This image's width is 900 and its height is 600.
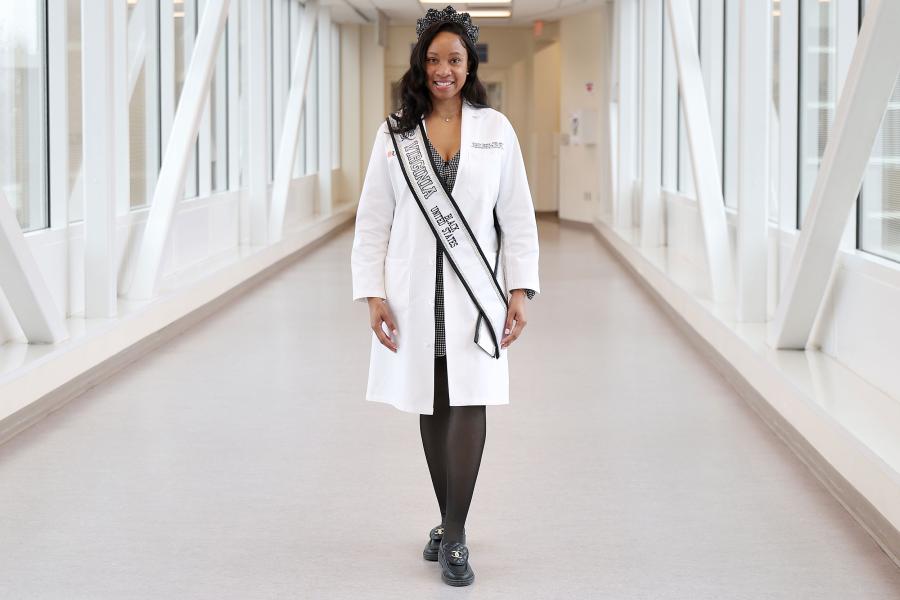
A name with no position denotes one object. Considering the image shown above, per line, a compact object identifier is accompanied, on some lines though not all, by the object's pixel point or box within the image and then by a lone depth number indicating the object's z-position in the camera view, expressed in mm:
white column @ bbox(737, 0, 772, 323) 7320
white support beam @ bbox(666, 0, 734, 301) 8734
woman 3555
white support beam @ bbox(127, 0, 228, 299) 8617
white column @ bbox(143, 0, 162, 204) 10070
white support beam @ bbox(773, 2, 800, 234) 8102
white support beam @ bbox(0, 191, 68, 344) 5848
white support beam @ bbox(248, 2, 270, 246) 13398
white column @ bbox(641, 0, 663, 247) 13827
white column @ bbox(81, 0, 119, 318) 7277
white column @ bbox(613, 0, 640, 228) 16703
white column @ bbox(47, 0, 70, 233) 7602
